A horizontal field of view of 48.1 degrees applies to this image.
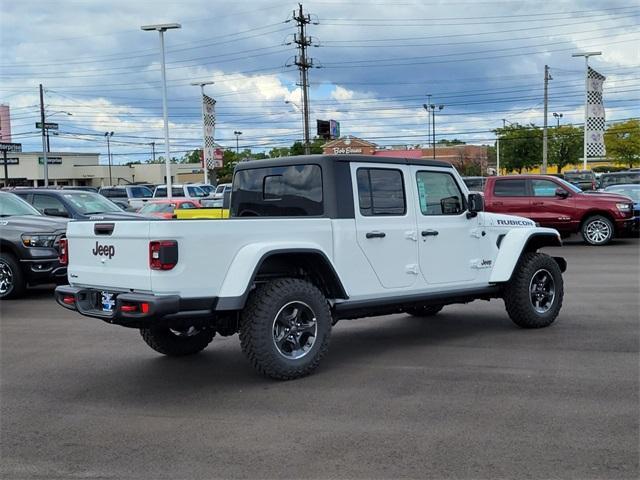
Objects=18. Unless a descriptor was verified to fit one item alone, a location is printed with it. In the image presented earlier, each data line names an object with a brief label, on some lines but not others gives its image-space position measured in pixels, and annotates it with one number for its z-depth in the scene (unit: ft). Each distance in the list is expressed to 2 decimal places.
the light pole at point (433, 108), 264.19
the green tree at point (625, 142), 278.05
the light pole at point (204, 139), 131.98
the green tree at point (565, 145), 287.28
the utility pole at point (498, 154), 260.21
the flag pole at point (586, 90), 123.19
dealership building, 306.14
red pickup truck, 59.16
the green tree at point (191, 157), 514.76
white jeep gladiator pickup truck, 17.87
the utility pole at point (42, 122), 174.09
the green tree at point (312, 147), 261.44
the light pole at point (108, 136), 318.65
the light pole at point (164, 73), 92.68
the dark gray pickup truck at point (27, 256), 36.11
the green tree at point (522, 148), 250.57
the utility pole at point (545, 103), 156.97
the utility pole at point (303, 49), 166.20
